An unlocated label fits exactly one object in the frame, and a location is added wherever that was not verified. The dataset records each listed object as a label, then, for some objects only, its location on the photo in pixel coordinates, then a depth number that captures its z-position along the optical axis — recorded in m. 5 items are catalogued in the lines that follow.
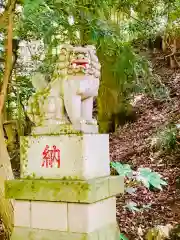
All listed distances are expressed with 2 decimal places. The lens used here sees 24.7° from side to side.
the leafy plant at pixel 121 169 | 6.37
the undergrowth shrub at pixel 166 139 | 7.55
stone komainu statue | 3.65
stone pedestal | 3.50
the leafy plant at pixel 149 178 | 6.35
